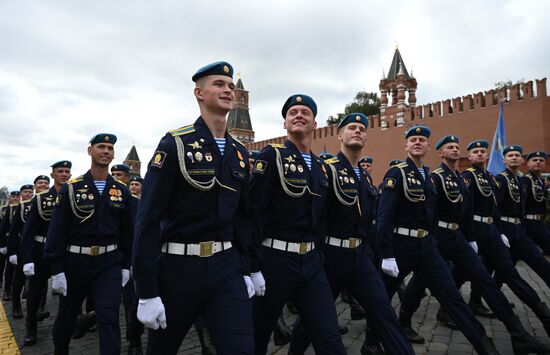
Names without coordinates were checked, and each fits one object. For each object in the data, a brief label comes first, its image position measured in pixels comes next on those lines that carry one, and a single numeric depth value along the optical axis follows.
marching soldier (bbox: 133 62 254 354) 2.24
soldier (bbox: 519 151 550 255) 6.04
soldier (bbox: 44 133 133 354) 3.71
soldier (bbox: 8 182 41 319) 6.45
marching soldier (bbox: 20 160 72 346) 5.11
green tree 39.62
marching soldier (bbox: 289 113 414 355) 3.15
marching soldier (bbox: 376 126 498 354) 3.71
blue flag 13.77
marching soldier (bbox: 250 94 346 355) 2.87
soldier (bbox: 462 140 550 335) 4.42
